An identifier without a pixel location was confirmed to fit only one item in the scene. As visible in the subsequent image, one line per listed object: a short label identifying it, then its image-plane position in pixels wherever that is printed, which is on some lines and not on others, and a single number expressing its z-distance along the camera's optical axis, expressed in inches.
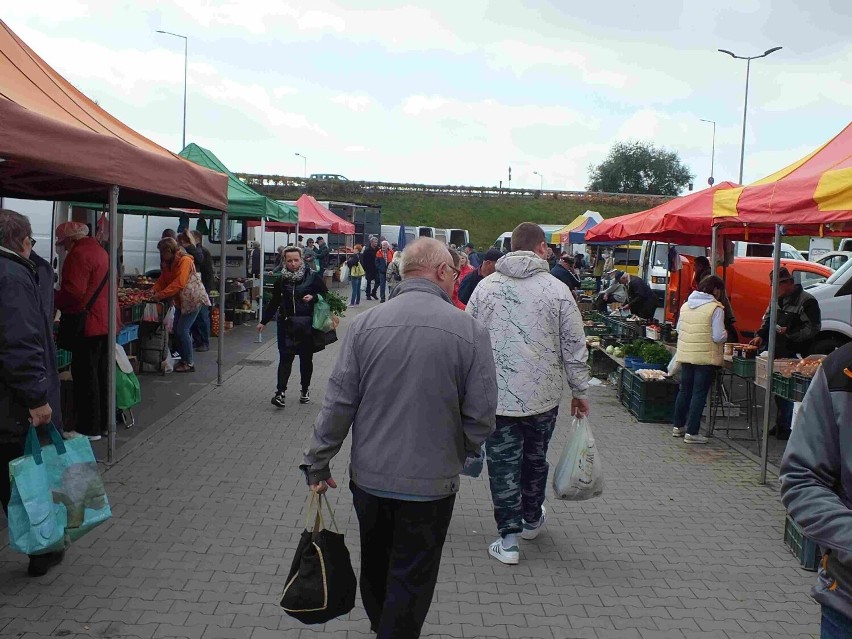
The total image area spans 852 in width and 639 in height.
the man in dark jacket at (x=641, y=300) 638.5
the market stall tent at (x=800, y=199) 227.5
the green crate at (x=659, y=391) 398.9
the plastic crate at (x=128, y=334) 406.6
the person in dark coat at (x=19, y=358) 176.7
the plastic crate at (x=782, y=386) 283.8
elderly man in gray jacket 132.0
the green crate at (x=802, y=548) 211.0
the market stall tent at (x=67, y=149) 198.1
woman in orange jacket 450.9
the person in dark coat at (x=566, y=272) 571.8
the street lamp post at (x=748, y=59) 1450.0
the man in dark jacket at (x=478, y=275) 354.3
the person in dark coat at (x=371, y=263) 1029.2
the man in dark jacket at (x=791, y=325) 355.9
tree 3572.8
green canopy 544.7
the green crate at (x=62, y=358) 312.9
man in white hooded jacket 203.6
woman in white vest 337.7
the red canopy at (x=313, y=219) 936.3
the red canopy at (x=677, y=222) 428.8
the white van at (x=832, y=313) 498.0
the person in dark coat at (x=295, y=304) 374.6
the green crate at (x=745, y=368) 327.9
